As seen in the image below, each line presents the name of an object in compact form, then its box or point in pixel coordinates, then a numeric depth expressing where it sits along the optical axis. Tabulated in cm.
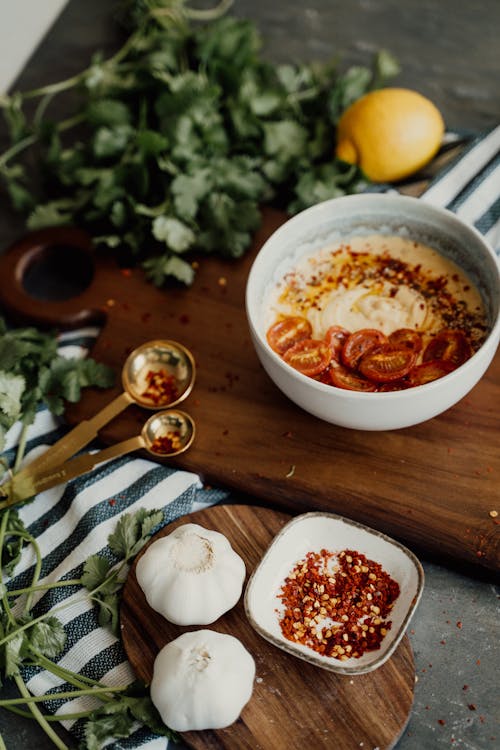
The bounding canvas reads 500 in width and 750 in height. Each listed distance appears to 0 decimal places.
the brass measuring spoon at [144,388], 65
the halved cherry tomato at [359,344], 62
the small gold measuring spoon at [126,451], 64
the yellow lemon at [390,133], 72
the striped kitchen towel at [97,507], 59
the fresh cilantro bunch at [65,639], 55
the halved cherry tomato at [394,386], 61
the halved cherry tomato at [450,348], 62
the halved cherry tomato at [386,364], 61
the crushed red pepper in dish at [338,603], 57
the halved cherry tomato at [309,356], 62
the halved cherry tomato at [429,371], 61
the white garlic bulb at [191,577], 57
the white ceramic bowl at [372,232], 58
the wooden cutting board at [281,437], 61
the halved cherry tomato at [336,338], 63
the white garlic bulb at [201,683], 53
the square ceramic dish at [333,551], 55
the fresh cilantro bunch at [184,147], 73
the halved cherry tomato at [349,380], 61
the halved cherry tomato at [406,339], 63
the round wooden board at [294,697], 55
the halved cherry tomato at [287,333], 64
